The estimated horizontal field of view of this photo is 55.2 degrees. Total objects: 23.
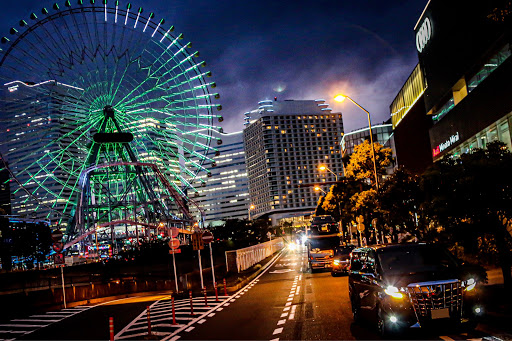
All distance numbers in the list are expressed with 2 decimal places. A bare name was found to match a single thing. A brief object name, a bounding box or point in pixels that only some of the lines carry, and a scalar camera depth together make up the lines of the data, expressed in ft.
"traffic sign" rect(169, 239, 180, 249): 74.64
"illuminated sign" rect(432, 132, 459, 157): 113.70
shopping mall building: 86.49
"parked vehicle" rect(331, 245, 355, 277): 90.06
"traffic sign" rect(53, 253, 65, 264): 76.18
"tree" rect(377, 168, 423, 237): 83.46
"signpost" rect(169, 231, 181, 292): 74.69
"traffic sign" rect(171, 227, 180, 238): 76.15
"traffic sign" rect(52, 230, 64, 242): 74.64
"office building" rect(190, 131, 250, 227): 163.20
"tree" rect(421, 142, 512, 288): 44.65
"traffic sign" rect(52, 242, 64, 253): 75.20
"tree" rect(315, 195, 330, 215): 276.53
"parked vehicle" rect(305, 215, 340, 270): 105.40
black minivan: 30.83
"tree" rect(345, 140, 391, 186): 125.80
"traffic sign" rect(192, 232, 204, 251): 75.61
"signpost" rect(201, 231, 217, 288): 74.90
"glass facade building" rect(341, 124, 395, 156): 386.48
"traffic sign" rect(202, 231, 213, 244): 74.89
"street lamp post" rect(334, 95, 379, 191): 85.66
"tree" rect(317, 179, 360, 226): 129.86
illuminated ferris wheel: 134.51
